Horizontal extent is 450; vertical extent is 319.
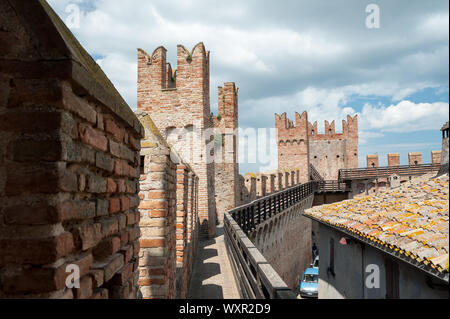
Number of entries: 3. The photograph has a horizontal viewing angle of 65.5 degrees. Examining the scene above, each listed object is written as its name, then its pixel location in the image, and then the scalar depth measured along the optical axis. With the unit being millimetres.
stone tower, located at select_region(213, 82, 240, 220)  20547
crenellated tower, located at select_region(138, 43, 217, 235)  17188
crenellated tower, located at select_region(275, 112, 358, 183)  39844
